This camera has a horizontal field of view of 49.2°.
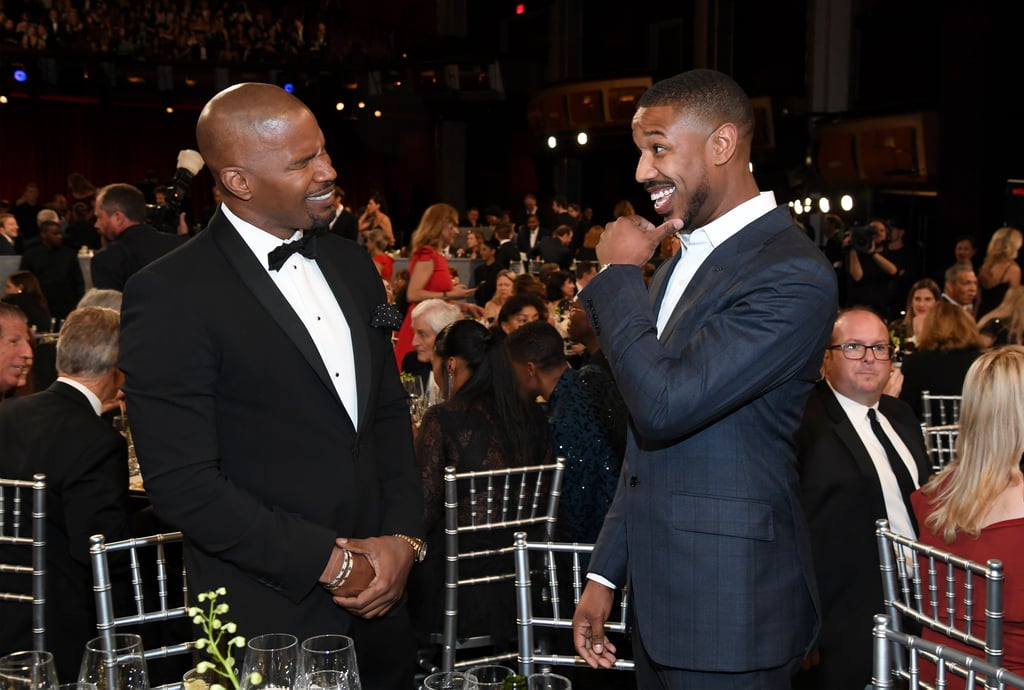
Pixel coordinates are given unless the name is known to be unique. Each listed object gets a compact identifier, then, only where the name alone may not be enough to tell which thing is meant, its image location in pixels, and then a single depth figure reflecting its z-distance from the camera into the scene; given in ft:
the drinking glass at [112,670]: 4.71
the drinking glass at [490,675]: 4.72
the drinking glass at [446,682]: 4.58
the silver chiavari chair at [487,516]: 11.58
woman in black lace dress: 12.53
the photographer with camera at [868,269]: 30.32
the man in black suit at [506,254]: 34.17
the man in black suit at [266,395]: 6.16
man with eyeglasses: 10.32
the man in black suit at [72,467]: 10.50
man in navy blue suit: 5.58
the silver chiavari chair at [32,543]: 9.91
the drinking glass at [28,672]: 4.68
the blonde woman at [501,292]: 24.79
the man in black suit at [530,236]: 43.70
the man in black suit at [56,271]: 31.96
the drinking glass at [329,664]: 4.43
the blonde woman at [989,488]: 8.55
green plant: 4.09
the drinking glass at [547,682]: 4.58
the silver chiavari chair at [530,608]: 7.41
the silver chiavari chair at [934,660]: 5.07
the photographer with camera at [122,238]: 18.89
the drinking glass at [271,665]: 4.51
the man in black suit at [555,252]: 37.93
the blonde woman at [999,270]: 25.29
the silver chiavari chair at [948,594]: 7.62
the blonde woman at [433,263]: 24.54
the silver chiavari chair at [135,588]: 7.11
